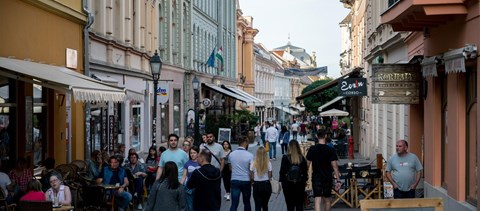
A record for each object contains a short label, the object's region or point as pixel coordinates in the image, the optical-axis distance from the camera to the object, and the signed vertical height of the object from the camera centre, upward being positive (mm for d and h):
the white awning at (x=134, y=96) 19408 +197
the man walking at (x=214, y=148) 16944 -935
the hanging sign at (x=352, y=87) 26297 +516
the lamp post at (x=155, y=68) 22609 +1005
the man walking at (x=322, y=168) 13945 -1121
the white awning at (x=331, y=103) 44631 -1
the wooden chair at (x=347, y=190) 16906 -1838
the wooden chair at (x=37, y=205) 10828 -1347
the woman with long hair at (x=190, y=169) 13043 -1061
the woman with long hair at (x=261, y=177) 13773 -1256
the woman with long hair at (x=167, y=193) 10328 -1134
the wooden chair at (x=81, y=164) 17344 -1335
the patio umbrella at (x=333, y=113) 45500 -564
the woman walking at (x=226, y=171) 17672 -1478
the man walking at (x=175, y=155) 14352 -903
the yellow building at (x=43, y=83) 14305 +388
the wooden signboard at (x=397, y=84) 16734 +386
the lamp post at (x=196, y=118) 35094 -668
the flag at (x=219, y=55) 46906 +2814
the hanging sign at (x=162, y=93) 30125 +400
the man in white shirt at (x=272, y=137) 35062 -1458
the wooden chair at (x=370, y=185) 16844 -1760
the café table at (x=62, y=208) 11864 -1524
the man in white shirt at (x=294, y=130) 49738 -1640
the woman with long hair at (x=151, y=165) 17828 -1385
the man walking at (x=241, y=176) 13961 -1251
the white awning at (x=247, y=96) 52750 +463
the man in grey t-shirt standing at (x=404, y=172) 13203 -1126
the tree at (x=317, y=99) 70562 +352
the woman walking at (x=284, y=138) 34875 -1486
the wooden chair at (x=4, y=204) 11887 -1452
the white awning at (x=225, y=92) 47975 +701
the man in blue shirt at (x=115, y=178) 15133 -1378
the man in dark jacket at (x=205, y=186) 11992 -1217
